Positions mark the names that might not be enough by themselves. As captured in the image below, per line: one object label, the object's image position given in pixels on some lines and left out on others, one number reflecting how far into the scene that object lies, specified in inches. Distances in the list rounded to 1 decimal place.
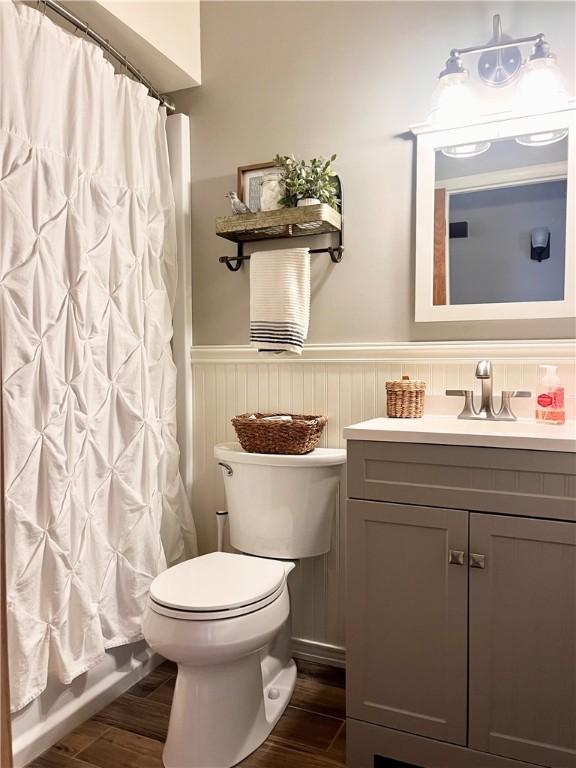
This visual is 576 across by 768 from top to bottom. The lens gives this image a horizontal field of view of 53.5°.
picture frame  80.8
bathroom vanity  50.6
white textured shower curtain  56.5
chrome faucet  64.2
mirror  64.8
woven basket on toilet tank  70.3
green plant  73.3
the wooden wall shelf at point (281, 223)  71.4
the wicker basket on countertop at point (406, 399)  68.4
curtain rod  61.9
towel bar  83.0
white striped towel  74.1
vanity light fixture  63.2
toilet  56.1
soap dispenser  61.8
